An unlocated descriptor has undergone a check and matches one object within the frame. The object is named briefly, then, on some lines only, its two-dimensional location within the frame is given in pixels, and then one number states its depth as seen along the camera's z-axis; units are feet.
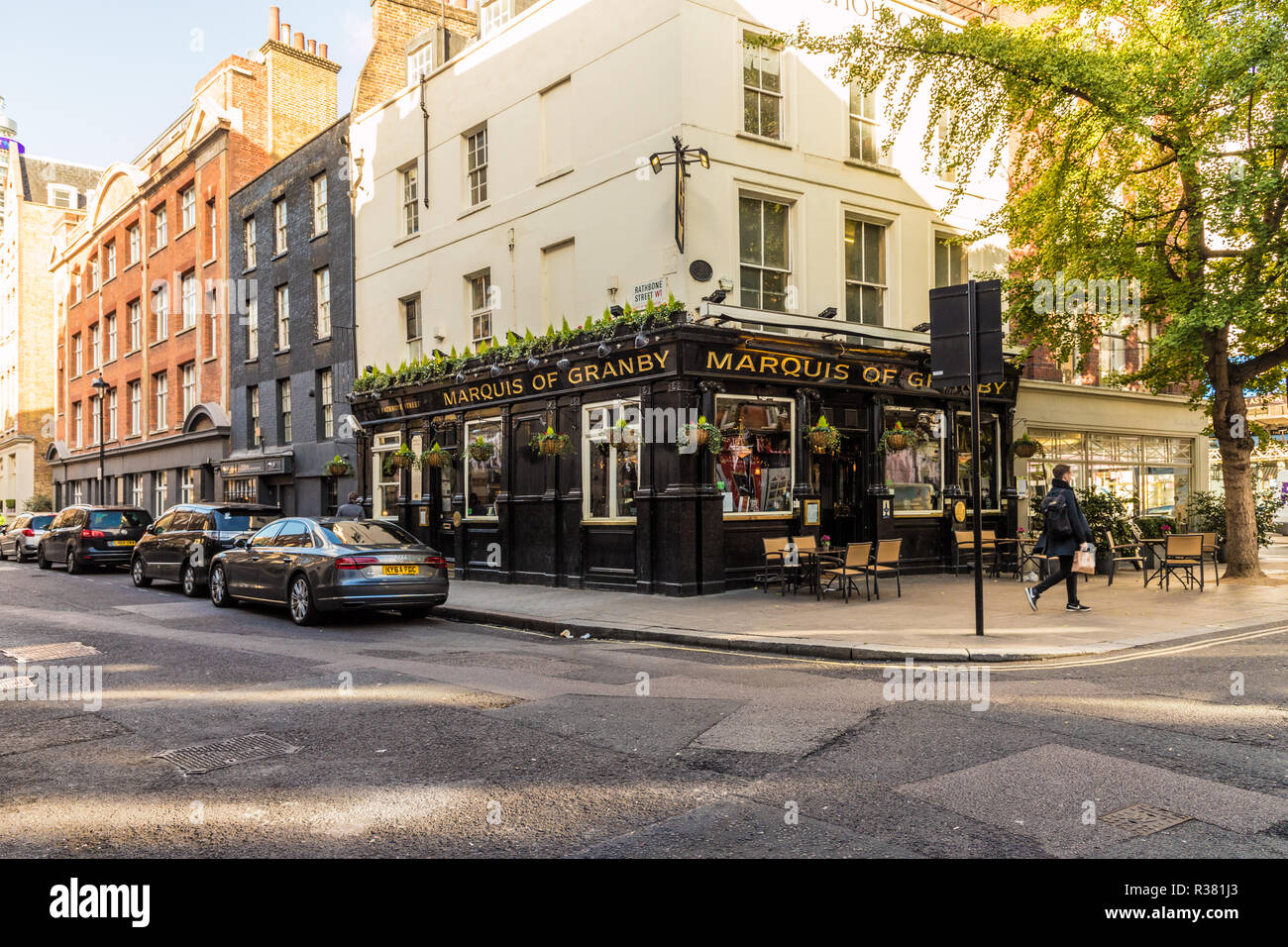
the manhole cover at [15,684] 25.91
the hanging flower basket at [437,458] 65.21
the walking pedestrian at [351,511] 57.98
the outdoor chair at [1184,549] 47.78
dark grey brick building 81.66
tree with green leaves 45.24
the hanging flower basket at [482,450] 61.16
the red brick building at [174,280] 102.32
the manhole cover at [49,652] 32.17
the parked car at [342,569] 40.86
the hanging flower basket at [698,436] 47.83
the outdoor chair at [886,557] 46.55
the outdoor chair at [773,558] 49.16
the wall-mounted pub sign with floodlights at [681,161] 48.44
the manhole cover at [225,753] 18.12
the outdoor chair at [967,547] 56.12
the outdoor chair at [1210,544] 49.96
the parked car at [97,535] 75.92
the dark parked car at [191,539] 56.44
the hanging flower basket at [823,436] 52.11
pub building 49.44
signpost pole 33.32
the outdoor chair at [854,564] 45.80
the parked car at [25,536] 97.19
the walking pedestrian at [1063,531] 39.75
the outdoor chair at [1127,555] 59.24
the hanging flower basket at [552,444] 54.03
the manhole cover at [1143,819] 14.06
